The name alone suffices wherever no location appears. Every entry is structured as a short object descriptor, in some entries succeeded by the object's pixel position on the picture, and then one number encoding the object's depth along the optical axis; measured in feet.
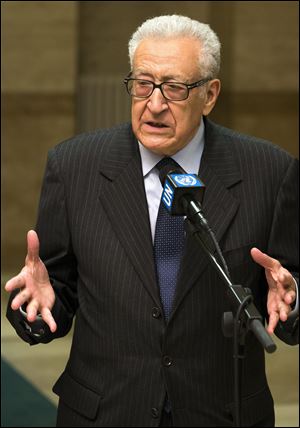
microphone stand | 14.11
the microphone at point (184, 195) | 15.71
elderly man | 19.17
